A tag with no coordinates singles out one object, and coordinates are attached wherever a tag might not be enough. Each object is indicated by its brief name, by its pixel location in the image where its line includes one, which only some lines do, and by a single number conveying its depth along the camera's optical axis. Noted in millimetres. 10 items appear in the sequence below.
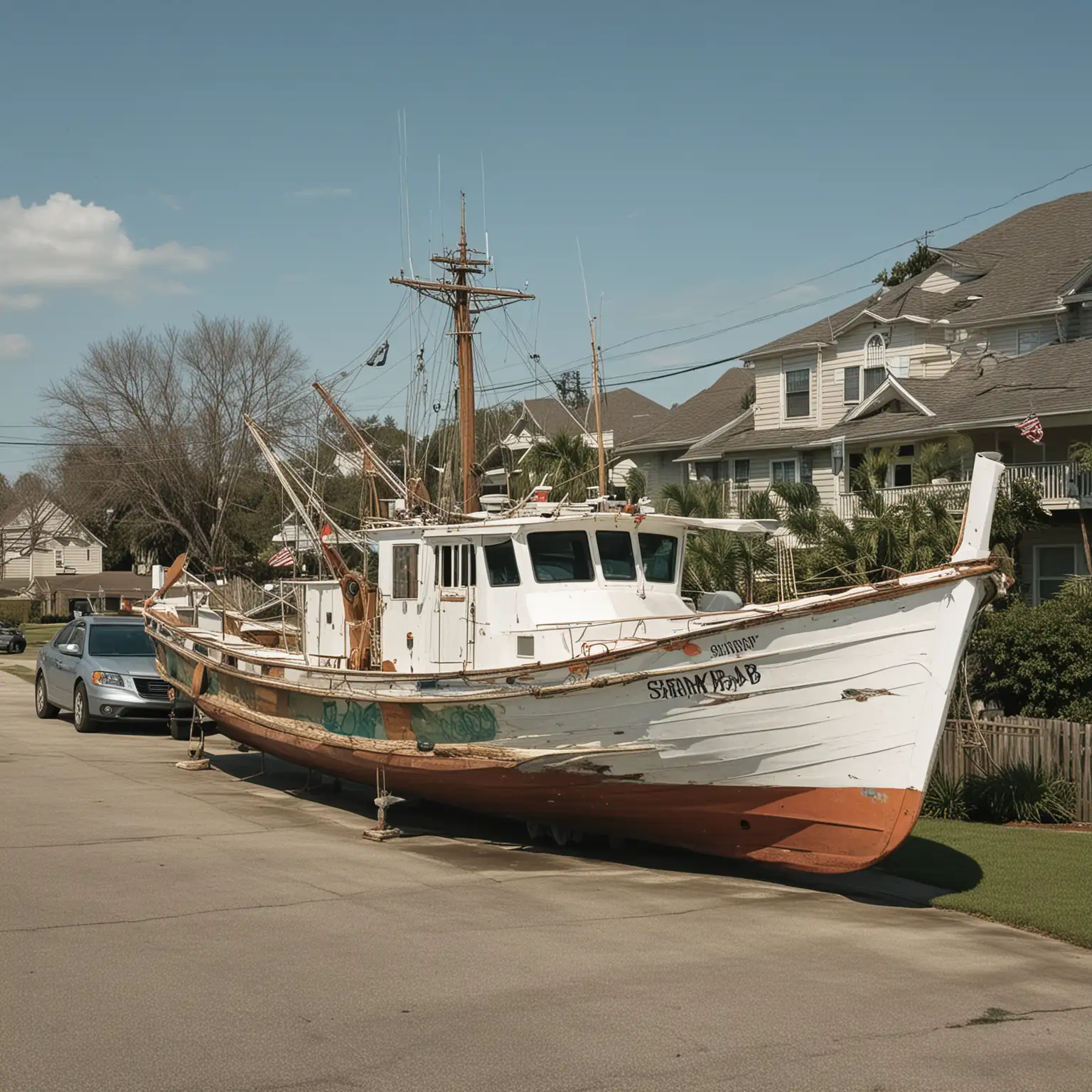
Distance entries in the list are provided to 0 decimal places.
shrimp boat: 9719
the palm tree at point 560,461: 29186
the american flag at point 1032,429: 23953
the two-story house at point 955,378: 28625
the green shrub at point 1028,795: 15250
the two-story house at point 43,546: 77000
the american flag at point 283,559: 21488
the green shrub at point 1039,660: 18922
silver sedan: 19609
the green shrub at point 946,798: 15641
